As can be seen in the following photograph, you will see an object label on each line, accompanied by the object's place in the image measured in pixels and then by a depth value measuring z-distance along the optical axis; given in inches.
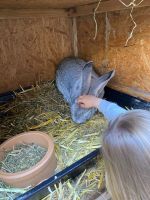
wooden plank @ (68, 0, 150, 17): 65.4
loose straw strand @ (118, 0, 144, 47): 61.8
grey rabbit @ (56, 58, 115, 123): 66.6
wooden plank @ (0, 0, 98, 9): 61.7
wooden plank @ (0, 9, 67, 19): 73.5
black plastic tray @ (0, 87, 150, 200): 43.9
